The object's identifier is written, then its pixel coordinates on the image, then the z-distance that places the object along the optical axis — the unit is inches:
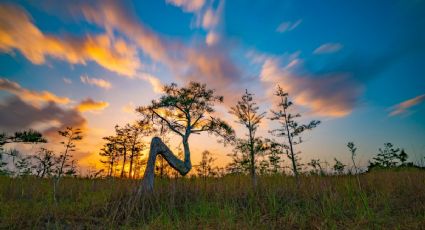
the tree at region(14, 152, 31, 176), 439.7
